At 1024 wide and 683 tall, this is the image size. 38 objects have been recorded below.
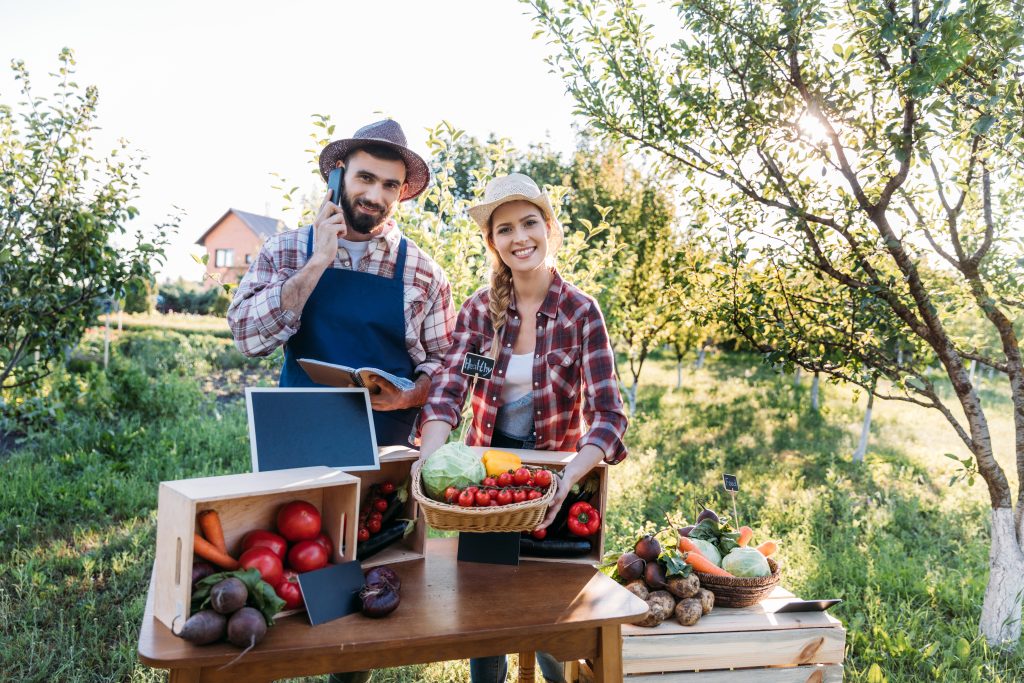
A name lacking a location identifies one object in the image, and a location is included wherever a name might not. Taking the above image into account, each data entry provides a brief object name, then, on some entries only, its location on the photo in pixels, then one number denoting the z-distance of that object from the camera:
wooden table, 1.78
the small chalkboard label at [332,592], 1.95
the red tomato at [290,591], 1.96
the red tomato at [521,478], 2.26
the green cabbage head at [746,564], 2.95
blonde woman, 2.71
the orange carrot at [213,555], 1.80
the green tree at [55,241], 5.18
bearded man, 2.66
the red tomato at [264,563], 1.90
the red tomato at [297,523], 2.07
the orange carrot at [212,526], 1.86
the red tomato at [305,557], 2.03
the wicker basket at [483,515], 2.10
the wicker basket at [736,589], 2.90
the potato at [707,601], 2.80
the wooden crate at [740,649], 2.66
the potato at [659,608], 2.70
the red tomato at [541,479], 2.28
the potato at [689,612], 2.71
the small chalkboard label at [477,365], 2.75
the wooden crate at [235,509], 1.75
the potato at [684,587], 2.77
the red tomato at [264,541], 1.98
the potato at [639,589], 2.77
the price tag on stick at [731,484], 3.12
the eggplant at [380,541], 2.38
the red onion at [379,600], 1.99
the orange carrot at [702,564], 2.94
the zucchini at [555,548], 2.56
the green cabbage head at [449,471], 2.17
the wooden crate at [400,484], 2.49
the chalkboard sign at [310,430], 2.22
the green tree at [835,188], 3.84
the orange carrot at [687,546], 3.03
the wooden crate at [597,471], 2.56
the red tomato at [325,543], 2.10
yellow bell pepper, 2.33
